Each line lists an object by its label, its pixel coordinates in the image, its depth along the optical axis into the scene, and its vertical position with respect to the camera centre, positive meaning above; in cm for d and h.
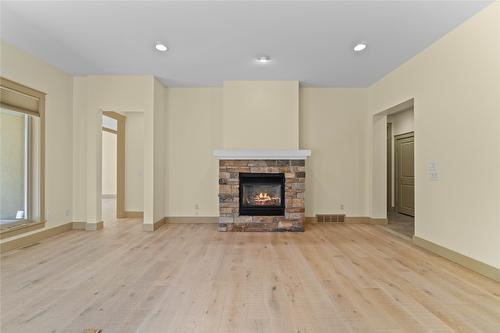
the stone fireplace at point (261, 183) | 452 -34
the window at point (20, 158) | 351 +15
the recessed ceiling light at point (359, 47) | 332 +163
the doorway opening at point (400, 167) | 576 +2
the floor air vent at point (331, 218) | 509 -102
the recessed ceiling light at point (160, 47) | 333 +164
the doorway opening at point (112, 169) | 557 -3
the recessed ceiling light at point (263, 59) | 373 +164
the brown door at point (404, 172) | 581 -11
